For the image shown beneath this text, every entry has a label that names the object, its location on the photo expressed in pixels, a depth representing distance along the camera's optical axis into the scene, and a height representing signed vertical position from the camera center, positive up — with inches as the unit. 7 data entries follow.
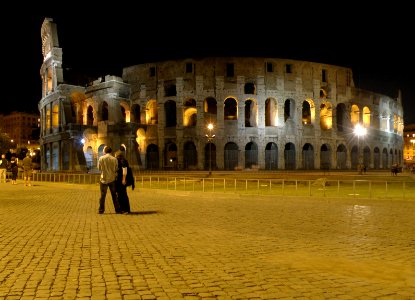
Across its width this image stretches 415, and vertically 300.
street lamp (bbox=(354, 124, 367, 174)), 2145.4 +36.8
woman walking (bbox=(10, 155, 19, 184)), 1073.5 -24.0
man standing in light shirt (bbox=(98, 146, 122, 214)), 434.0 -10.4
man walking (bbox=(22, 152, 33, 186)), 947.1 -12.9
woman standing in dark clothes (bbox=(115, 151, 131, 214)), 449.1 -27.9
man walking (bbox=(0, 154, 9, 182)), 1206.6 -32.9
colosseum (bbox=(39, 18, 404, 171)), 1937.7 +209.2
